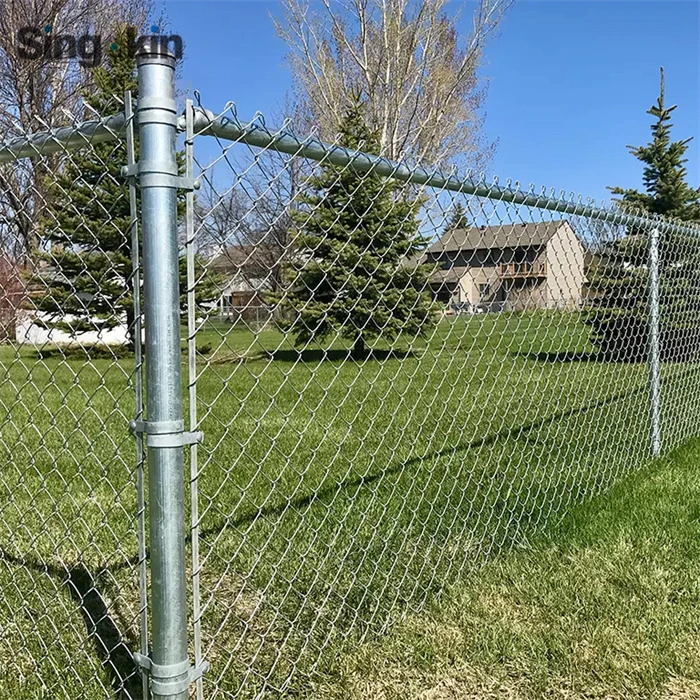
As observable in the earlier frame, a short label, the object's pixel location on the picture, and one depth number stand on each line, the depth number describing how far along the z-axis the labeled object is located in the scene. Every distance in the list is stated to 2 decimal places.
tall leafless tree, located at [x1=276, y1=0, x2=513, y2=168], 16.08
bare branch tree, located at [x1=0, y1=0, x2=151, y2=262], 16.28
